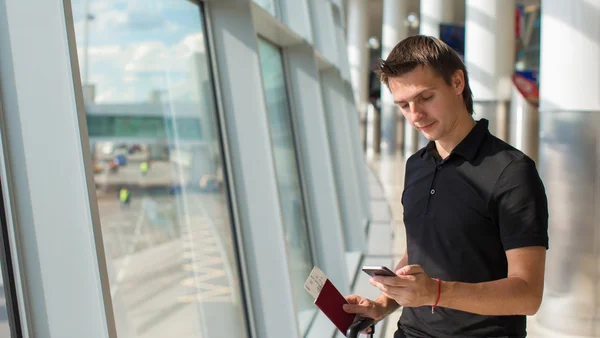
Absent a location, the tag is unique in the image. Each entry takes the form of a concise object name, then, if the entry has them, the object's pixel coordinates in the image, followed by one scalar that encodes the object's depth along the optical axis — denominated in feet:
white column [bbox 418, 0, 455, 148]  55.26
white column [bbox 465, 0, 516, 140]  41.22
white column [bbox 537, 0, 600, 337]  16.11
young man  5.24
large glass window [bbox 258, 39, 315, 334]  17.42
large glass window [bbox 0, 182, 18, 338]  5.46
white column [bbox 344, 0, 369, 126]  100.37
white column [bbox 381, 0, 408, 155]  78.69
